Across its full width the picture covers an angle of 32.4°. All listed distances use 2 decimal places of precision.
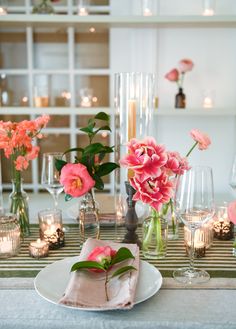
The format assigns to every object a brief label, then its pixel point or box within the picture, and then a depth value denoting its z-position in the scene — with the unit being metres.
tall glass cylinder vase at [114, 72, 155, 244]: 1.14
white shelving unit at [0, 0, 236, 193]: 2.27
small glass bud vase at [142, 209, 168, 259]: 1.06
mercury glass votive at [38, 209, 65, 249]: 1.12
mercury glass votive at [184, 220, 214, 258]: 1.06
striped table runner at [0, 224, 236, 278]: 0.98
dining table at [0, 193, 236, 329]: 0.79
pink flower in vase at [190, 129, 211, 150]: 1.09
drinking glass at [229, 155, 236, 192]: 1.20
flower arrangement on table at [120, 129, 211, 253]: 0.94
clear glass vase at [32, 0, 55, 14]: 2.27
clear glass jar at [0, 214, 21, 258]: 1.06
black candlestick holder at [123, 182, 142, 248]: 1.13
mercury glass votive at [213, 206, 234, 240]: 1.19
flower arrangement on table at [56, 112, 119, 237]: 1.02
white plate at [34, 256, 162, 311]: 0.85
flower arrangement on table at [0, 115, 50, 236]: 1.12
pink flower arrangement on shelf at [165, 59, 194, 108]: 2.24
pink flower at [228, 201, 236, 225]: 1.02
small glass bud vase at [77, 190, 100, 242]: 1.12
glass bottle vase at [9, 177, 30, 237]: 1.22
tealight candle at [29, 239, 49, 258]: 1.06
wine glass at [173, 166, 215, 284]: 0.92
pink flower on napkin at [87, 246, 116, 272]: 0.90
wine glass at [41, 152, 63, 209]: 1.25
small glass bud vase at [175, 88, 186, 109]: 2.34
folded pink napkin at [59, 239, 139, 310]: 0.79
